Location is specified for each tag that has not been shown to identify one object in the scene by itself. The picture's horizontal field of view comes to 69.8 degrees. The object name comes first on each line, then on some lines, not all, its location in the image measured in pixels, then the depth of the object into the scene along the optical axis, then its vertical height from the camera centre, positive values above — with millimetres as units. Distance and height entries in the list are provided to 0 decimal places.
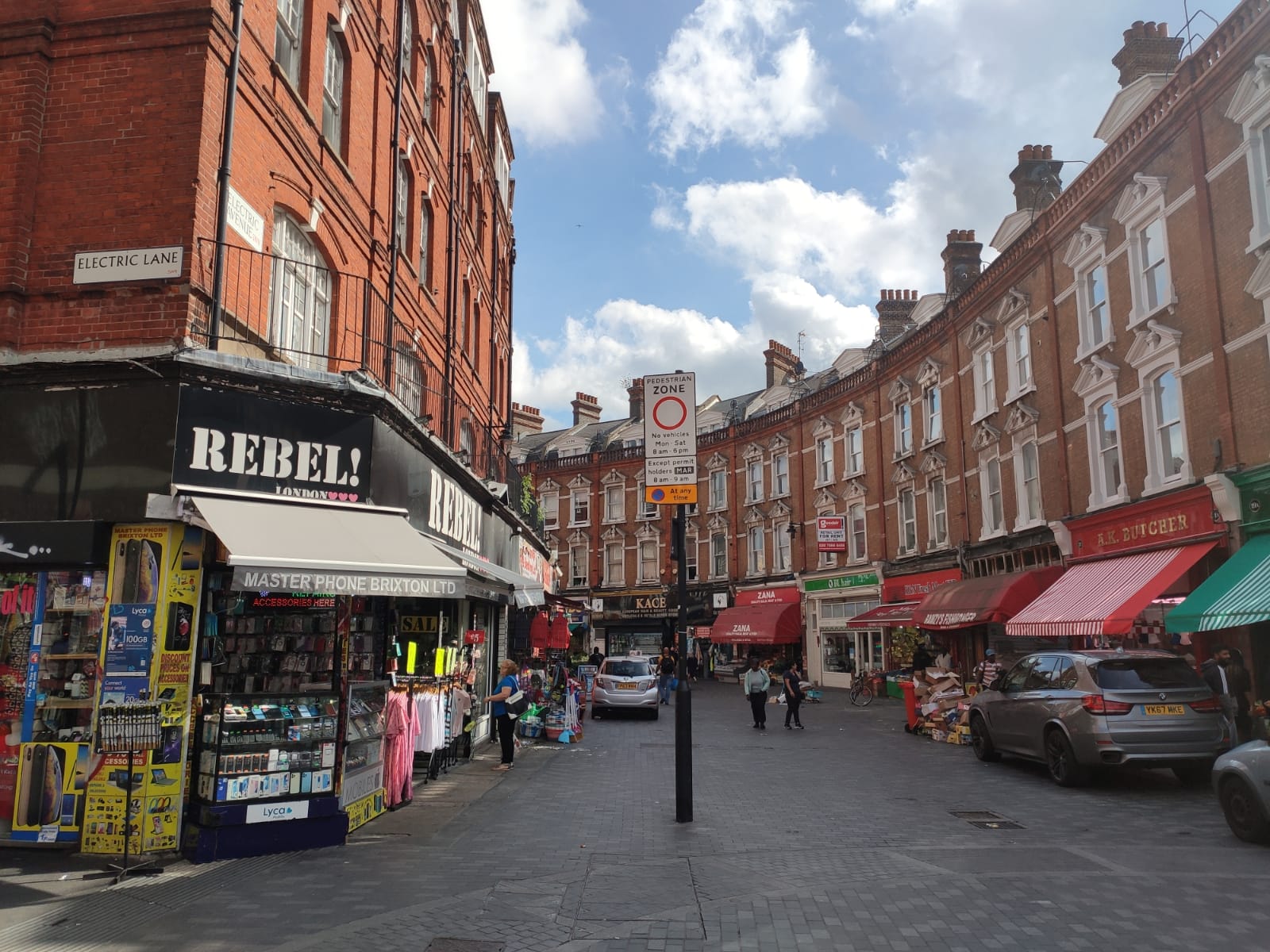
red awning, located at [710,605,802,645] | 36531 -8
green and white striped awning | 12406 +402
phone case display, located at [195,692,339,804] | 7746 -1037
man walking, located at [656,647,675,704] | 28672 -1638
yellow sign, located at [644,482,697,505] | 9871 +1433
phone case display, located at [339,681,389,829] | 8609 -1245
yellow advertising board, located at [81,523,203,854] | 7586 -331
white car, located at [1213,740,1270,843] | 7688 -1408
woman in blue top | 13469 -1205
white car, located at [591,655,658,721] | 21969 -1457
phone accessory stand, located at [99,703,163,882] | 7352 -824
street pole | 9219 -1077
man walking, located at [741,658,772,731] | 19703 -1433
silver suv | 10703 -1090
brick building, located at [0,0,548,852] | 7992 +2430
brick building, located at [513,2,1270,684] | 15172 +5413
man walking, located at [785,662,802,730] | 20047 -1509
